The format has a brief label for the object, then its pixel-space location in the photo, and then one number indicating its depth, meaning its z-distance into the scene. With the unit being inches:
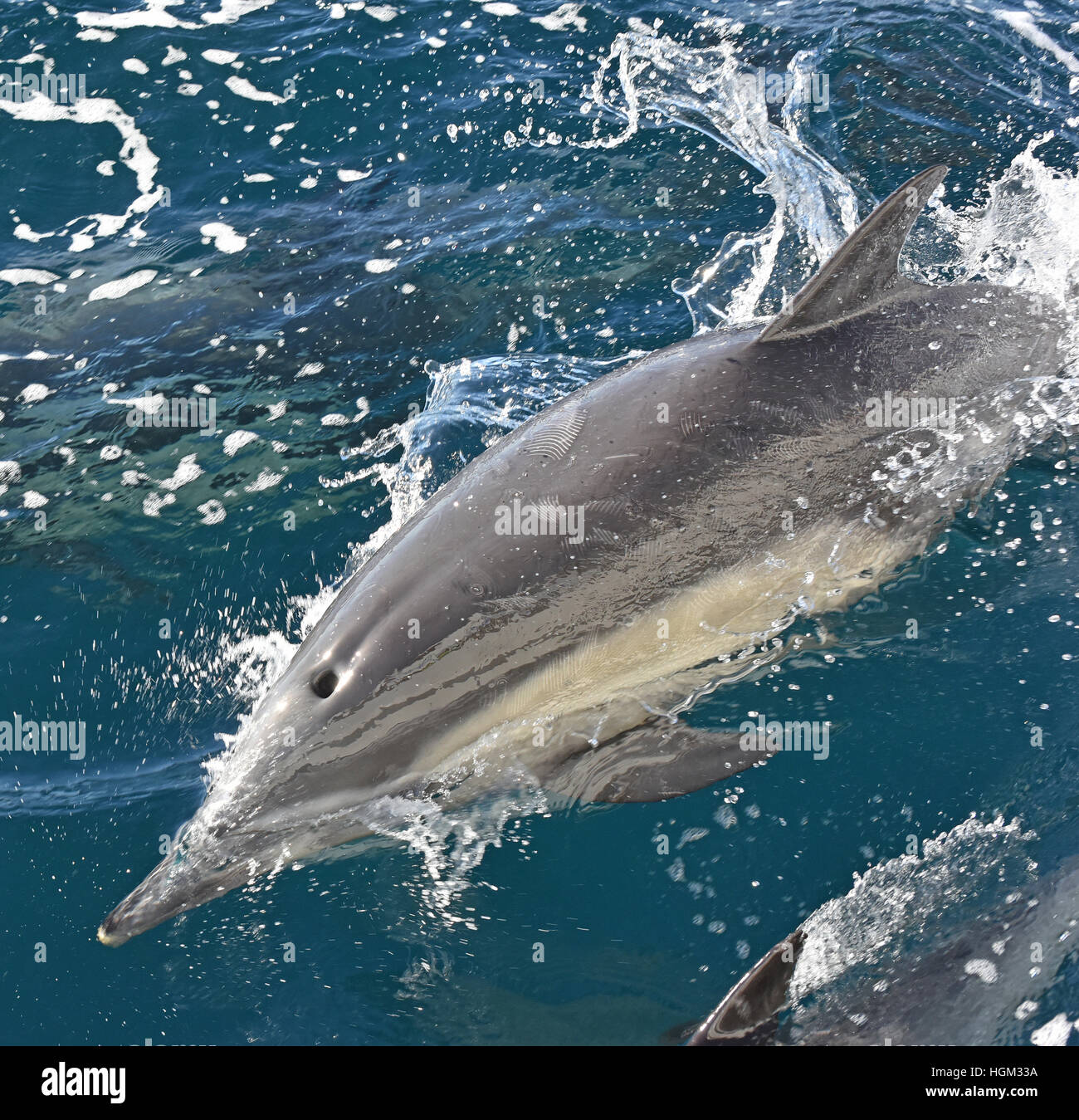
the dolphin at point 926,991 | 173.6
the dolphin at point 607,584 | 210.8
